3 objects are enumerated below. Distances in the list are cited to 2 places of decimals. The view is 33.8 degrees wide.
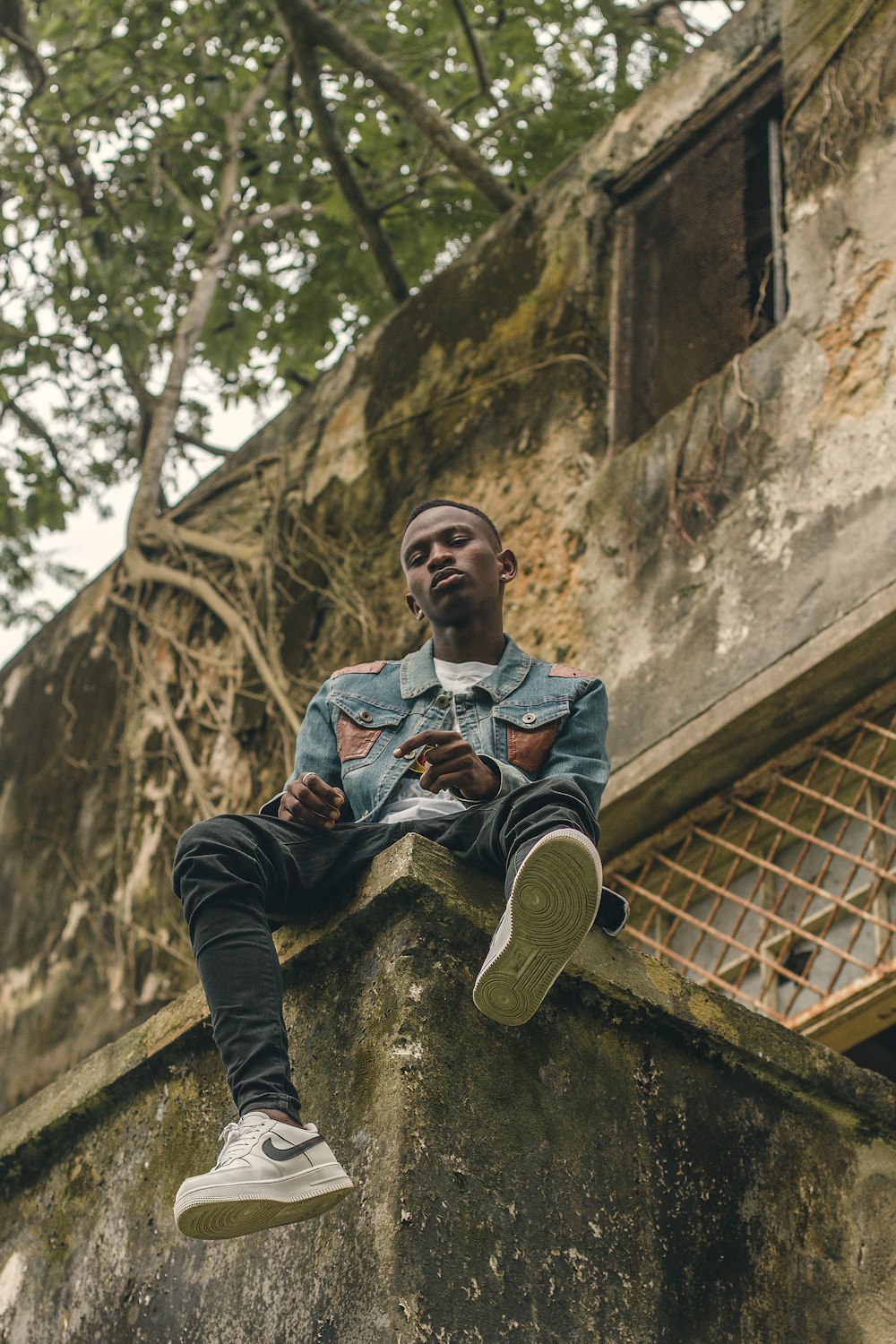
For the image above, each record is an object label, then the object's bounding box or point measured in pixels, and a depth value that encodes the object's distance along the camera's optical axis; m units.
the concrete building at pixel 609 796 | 2.36
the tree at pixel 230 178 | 7.34
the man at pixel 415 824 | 2.12
